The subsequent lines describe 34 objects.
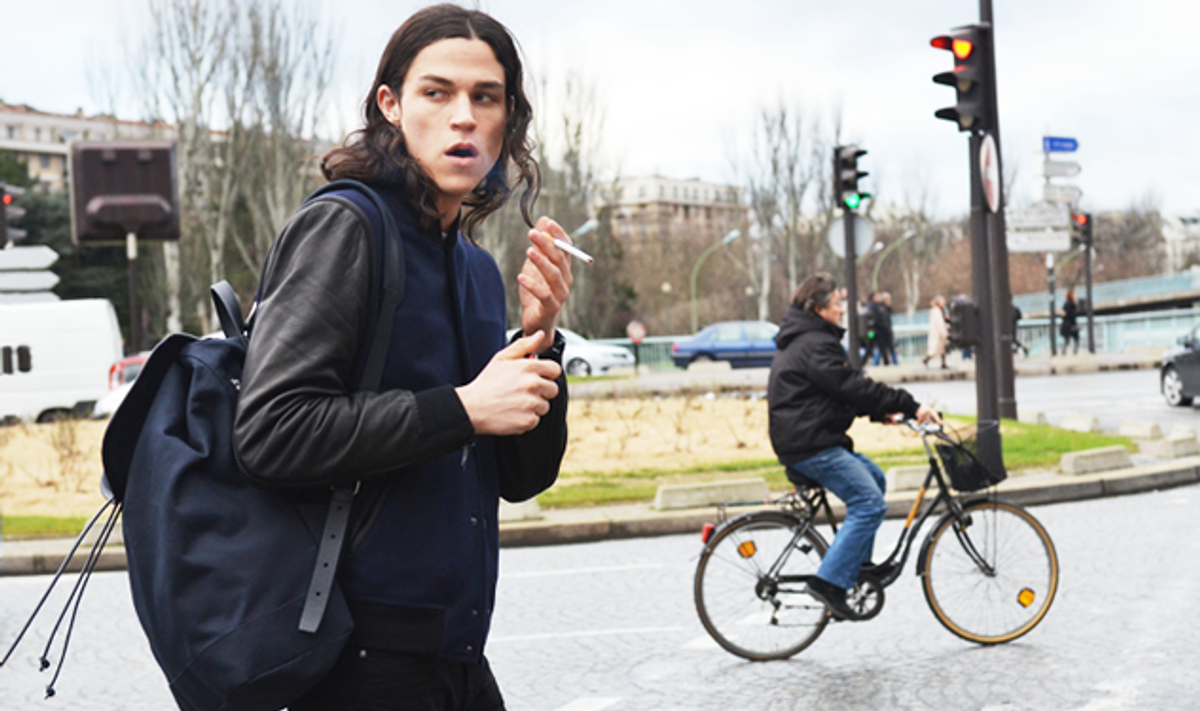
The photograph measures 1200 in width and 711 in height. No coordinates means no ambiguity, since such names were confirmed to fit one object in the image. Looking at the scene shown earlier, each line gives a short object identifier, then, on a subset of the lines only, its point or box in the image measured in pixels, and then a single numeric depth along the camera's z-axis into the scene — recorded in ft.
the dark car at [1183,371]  61.41
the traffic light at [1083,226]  107.55
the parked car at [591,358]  110.73
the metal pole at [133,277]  32.37
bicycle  19.39
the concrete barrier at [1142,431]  45.78
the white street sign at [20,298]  36.79
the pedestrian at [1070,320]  115.85
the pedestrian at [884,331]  100.99
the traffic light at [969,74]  37.99
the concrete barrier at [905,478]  35.14
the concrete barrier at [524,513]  32.50
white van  72.54
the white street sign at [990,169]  40.04
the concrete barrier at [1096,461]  37.45
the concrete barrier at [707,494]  33.12
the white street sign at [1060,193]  62.03
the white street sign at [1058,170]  62.39
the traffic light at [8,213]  38.60
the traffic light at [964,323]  37.93
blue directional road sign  63.52
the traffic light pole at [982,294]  39.14
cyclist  18.97
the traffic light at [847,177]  51.70
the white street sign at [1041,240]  57.98
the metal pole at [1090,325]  116.74
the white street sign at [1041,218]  58.08
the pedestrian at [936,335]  94.99
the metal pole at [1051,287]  100.59
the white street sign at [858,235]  54.70
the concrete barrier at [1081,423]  48.03
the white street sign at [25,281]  37.09
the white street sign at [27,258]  35.86
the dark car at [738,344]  116.98
